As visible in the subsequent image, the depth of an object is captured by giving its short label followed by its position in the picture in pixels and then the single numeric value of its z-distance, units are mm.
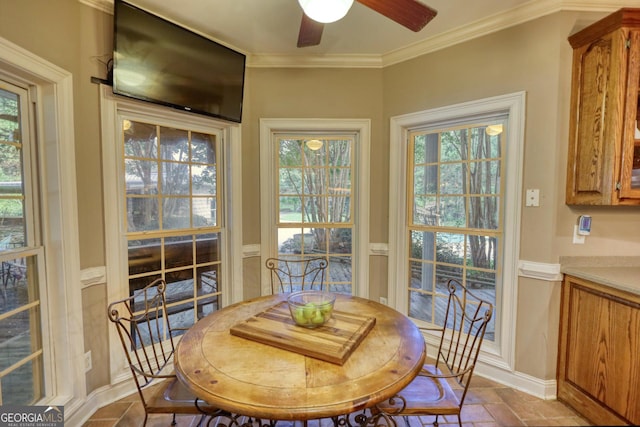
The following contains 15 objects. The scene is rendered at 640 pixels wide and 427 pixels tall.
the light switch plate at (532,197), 2047
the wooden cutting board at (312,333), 1225
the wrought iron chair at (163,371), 1308
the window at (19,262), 1536
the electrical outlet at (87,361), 1868
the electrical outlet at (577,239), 2016
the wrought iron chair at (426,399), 1294
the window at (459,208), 2191
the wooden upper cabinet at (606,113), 1726
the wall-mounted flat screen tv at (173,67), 1894
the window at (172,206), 2033
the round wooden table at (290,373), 955
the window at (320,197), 2791
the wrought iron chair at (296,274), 2855
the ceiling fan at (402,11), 1477
